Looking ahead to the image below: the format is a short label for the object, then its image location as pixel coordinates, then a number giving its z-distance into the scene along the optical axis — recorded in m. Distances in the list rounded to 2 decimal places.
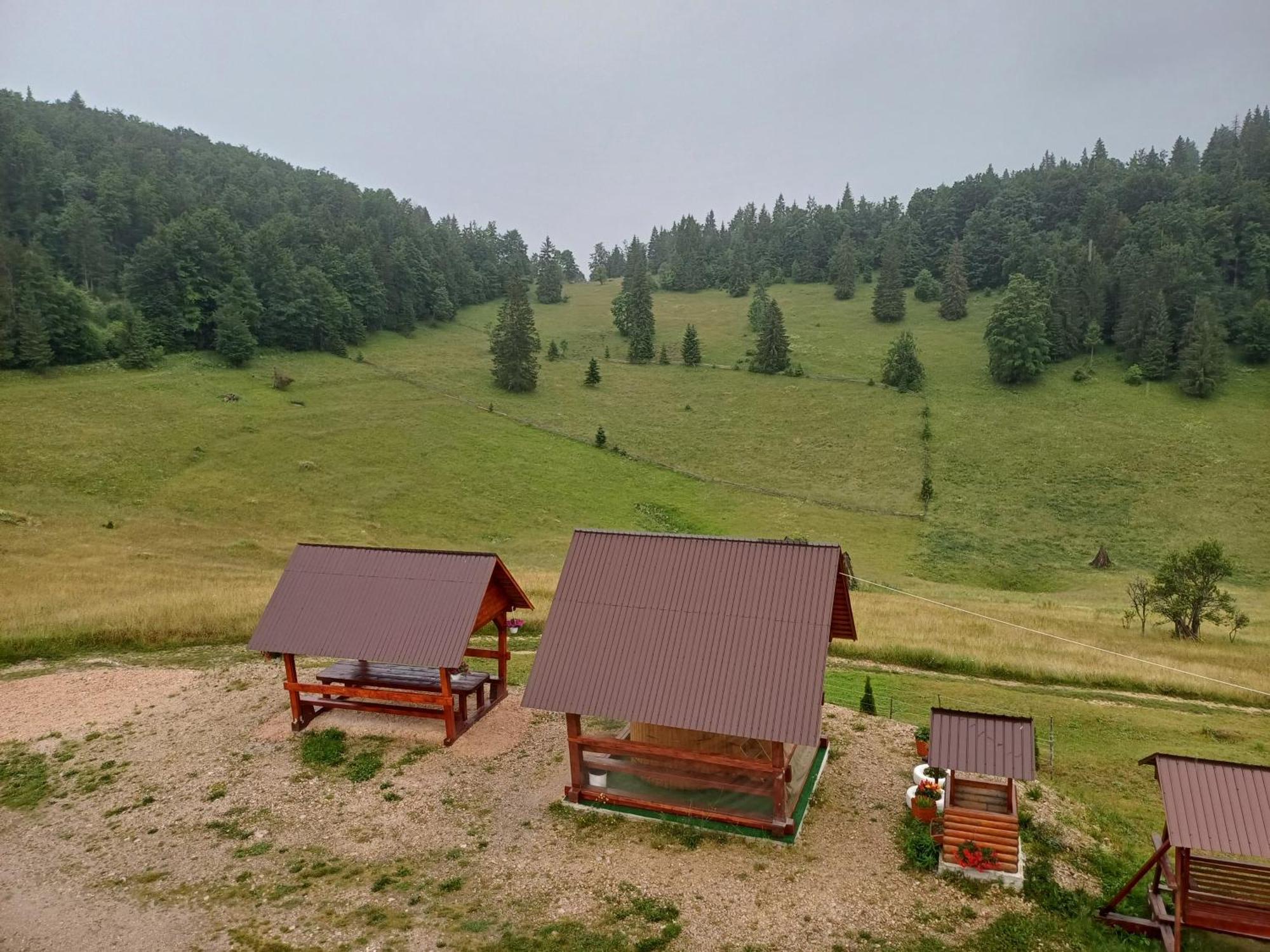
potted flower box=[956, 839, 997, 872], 11.92
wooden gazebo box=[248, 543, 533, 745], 16.30
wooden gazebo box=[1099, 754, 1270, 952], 9.59
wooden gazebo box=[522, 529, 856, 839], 13.01
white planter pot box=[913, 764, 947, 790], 14.12
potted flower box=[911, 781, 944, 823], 13.42
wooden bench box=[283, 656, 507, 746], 16.92
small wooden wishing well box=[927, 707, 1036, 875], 11.96
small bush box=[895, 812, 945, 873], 12.42
